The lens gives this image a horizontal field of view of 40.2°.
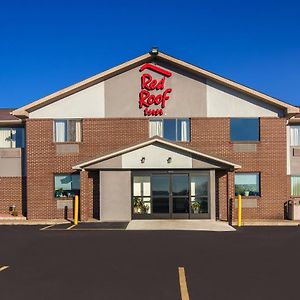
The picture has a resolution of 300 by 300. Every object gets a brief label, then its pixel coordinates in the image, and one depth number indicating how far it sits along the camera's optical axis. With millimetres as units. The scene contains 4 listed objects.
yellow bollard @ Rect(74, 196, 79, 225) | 20266
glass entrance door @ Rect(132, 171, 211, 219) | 21297
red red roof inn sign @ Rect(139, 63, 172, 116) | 22531
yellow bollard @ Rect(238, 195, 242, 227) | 19656
